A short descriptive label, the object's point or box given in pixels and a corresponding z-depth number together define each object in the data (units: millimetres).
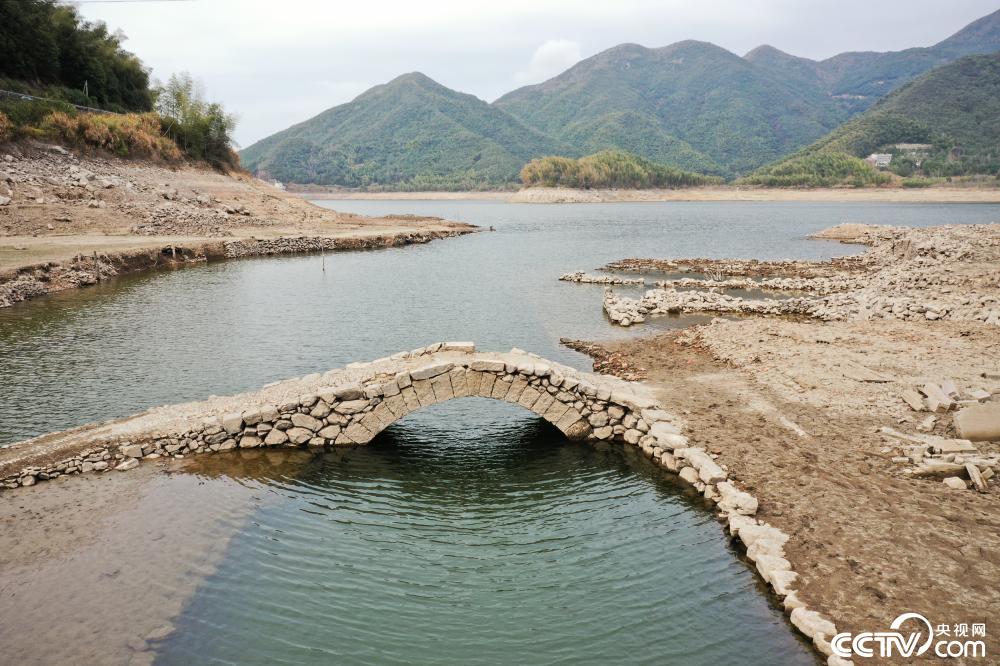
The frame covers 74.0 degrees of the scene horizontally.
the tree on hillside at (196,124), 67812
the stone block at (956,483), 10938
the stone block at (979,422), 12359
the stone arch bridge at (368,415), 13109
